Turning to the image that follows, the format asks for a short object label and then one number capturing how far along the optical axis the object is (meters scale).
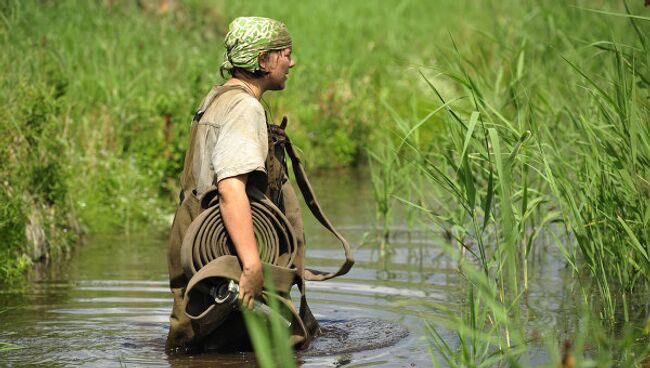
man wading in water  11.27
